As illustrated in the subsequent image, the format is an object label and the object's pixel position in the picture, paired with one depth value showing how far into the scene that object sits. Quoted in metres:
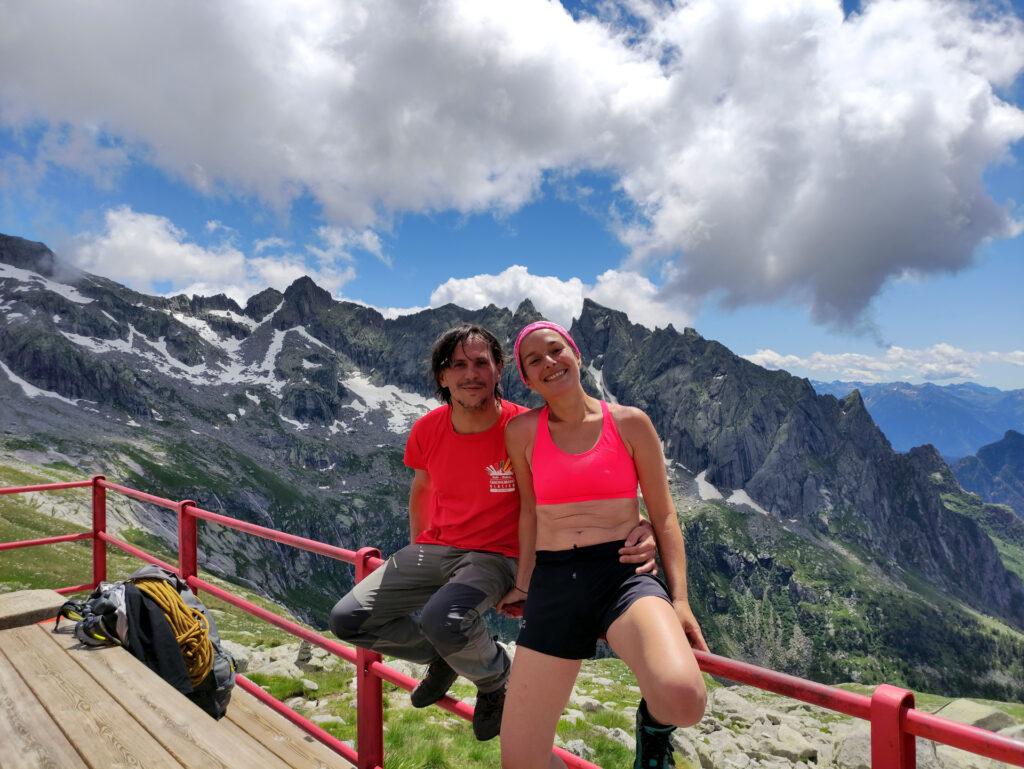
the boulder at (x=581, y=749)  12.07
